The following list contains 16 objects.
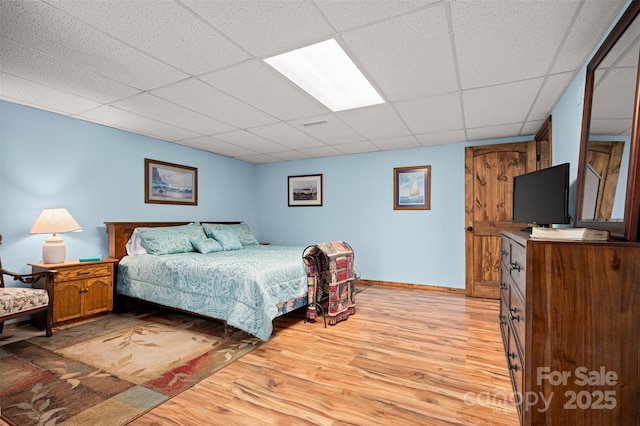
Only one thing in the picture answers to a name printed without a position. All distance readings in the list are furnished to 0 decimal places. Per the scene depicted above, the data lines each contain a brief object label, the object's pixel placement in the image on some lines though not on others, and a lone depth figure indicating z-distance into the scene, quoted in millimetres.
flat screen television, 2043
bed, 2928
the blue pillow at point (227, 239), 4762
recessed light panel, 2324
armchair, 2684
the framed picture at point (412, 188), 5121
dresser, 1280
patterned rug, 1910
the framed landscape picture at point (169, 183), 4578
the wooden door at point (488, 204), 4488
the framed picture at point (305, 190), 6078
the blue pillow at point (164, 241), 4005
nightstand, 3301
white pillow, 4082
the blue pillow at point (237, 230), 4918
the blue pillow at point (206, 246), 4332
